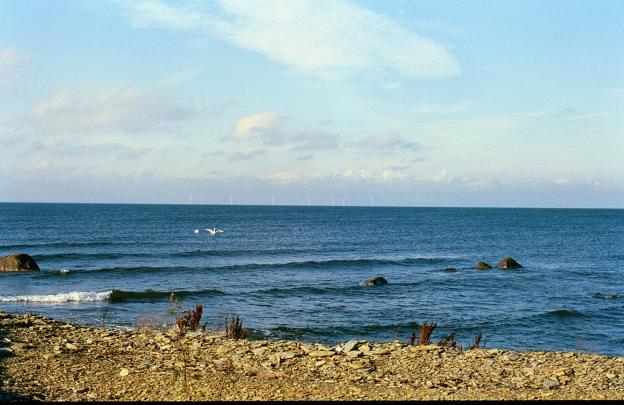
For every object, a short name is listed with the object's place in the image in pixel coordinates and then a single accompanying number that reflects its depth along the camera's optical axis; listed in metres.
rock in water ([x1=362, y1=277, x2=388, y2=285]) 35.75
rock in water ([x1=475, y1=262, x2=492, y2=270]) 46.53
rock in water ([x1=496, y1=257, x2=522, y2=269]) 46.98
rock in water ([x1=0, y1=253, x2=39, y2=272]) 38.62
